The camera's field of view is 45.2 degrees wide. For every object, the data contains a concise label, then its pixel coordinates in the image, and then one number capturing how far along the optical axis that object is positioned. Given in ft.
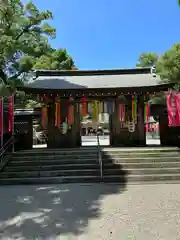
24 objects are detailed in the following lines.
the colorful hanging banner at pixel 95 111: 36.17
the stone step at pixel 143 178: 23.79
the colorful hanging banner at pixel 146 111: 35.70
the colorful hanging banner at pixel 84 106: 36.58
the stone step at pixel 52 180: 23.89
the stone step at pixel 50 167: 26.37
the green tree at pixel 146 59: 94.70
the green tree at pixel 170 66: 37.40
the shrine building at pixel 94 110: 36.04
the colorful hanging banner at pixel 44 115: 36.88
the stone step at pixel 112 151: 29.17
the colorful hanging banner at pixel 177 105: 30.33
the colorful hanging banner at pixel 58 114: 36.01
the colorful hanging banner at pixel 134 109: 36.17
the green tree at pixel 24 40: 30.68
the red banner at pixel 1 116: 27.57
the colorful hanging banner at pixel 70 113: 35.78
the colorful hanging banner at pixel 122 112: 36.26
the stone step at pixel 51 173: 25.17
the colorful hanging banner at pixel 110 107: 36.19
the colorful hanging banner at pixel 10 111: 30.22
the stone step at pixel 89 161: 27.25
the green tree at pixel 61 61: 77.42
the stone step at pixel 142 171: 25.05
